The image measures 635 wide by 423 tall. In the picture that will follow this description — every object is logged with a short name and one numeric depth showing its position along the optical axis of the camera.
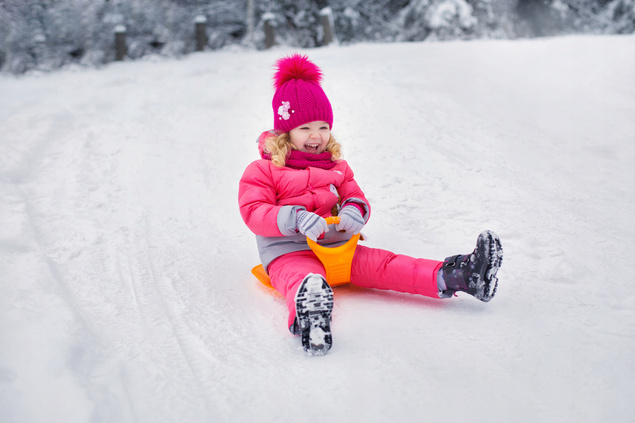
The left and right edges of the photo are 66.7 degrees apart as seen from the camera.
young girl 1.95
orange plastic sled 2.17
